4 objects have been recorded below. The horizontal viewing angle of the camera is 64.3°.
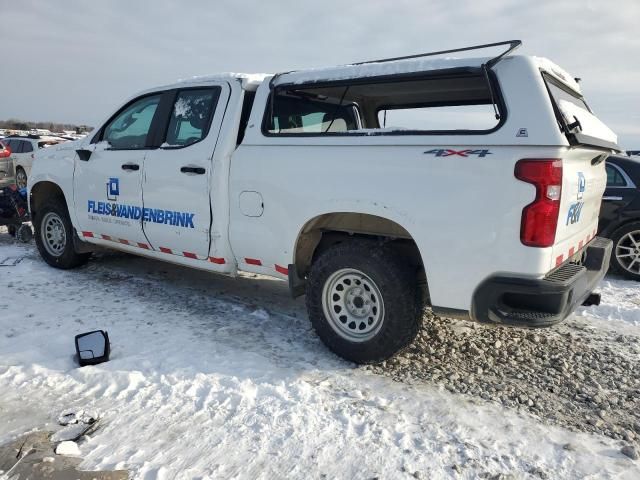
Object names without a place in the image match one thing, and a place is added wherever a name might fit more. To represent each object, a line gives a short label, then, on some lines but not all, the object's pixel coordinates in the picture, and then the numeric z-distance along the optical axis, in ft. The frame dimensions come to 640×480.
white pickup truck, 9.62
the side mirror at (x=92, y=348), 11.60
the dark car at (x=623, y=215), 20.33
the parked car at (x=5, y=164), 43.55
